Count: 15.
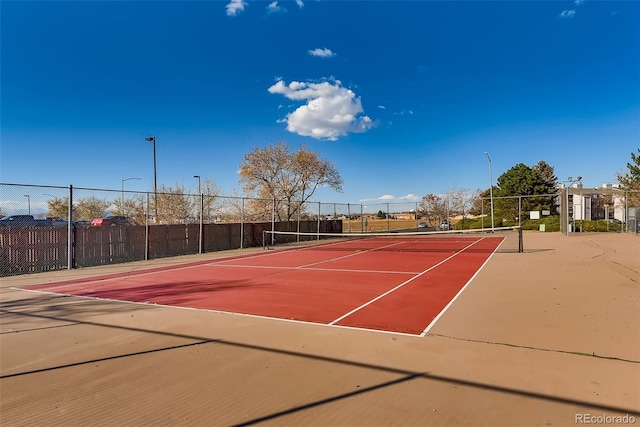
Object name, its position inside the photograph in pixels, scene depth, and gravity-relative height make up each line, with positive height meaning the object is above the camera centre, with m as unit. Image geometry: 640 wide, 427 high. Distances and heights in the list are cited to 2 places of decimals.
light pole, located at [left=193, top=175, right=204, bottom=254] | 20.28 -1.20
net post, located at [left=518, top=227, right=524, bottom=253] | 16.90 -1.46
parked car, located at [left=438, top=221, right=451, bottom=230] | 40.81 -1.34
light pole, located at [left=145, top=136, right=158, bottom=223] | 26.19 +3.77
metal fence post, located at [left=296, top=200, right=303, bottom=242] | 28.27 -1.16
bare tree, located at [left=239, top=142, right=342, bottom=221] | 33.94 +3.73
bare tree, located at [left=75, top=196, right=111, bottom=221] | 15.68 +0.37
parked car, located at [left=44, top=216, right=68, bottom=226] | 13.90 -0.15
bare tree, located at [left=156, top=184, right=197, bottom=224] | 23.05 +0.43
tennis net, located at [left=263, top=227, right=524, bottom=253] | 20.62 -1.89
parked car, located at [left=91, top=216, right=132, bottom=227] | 16.98 -0.21
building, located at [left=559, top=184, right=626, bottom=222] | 37.08 +1.43
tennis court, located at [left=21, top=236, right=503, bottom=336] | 7.02 -1.86
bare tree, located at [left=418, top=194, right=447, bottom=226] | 42.81 +0.54
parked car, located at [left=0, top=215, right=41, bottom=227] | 12.35 -0.10
